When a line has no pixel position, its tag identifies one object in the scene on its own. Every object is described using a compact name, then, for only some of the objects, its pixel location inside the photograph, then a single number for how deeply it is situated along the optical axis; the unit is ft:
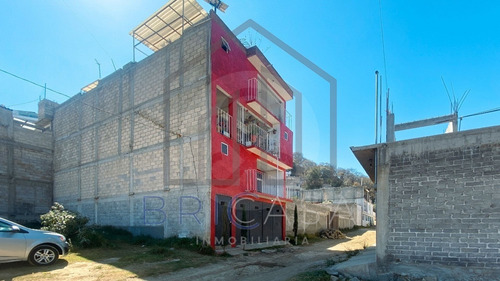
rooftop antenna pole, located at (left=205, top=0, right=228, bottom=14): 48.26
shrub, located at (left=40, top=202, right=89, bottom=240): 38.09
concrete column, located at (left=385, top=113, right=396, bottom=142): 22.73
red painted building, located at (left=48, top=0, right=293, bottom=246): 41.14
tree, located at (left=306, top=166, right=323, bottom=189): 162.45
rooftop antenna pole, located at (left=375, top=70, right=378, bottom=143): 23.56
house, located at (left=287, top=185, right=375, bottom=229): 113.39
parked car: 23.90
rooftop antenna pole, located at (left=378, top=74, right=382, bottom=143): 24.22
